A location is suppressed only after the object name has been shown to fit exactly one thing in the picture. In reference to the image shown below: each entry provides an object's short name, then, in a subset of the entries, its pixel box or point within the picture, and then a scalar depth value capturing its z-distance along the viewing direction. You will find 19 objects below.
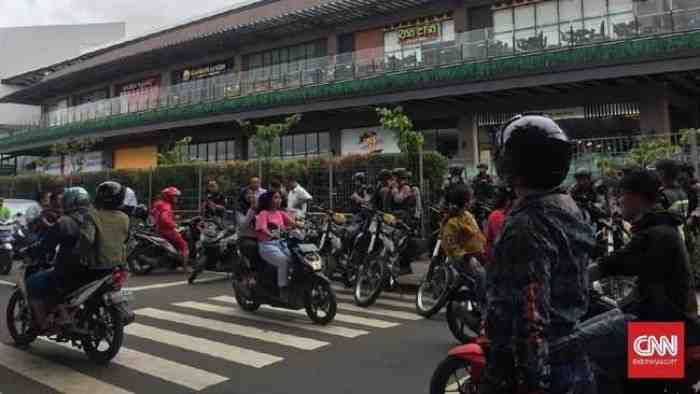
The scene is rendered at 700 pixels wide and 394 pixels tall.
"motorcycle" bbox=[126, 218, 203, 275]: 11.78
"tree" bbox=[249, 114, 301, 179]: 20.02
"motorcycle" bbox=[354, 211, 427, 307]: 8.23
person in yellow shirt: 6.27
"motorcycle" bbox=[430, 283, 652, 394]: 2.93
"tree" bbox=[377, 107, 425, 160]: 14.20
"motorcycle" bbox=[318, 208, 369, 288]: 9.57
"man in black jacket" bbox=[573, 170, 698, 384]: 3.05
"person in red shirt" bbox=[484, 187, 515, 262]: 5.62
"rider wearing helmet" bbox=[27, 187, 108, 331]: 5.50
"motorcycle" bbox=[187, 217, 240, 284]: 10.78
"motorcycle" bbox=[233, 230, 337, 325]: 6.98
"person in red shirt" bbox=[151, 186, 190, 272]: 11.88
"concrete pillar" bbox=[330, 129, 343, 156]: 26.77
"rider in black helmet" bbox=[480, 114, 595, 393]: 1.90
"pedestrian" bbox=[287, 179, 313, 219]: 11.72
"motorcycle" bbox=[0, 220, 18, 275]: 11.98
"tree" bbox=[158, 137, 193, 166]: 23.02
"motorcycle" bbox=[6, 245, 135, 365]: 5.39
